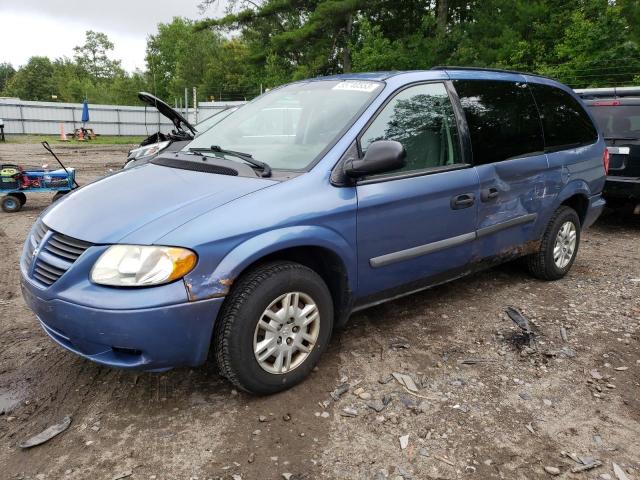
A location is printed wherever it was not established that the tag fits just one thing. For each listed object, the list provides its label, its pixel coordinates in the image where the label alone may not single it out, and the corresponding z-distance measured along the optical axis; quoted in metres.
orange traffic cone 28.89
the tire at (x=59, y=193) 8.64
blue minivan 2.42
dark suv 6.55
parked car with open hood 5.77
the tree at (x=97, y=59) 85.31
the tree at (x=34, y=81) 83.31
